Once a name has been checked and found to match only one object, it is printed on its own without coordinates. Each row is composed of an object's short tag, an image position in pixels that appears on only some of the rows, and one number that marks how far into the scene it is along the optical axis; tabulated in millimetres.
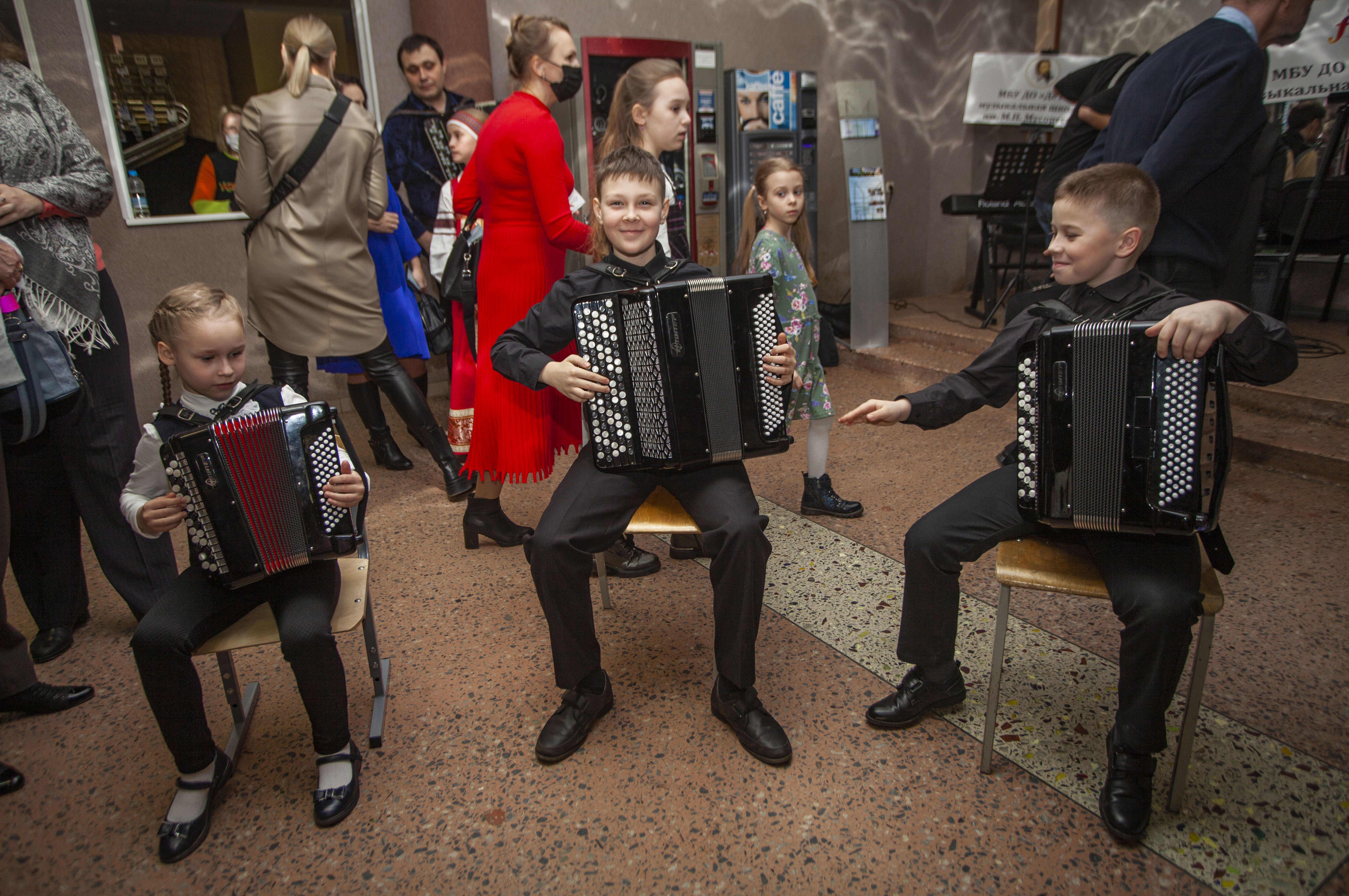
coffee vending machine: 4664
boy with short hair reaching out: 1401
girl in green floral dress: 2555
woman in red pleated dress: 2188
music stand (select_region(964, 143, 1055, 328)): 4742
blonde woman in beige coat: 2604
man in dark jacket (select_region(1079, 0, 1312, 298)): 2107
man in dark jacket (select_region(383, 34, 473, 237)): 3645
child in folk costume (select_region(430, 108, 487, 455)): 2668
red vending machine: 4219
